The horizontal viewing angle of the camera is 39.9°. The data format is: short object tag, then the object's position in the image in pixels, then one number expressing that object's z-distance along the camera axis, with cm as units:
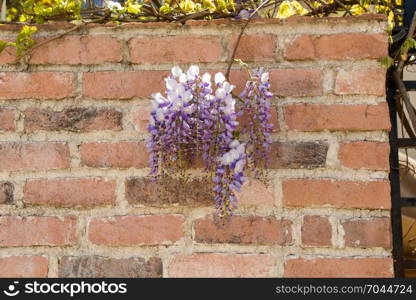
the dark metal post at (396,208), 165
